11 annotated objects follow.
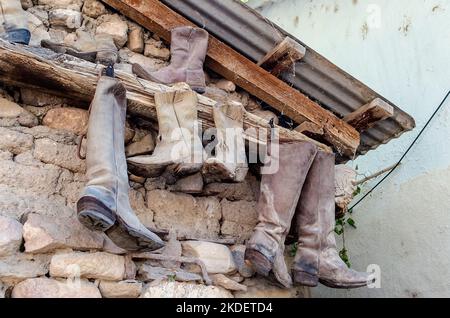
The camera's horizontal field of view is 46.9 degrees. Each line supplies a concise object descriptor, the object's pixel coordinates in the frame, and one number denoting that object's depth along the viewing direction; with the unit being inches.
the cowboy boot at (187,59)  107.9
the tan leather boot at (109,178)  76.3
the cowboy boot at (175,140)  91.9
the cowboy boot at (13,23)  94.0
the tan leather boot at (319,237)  101.2
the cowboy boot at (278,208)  95.3
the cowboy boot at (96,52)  97.6
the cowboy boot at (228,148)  95.2
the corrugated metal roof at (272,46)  113.9
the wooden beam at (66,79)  87.3
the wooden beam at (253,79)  113.7
